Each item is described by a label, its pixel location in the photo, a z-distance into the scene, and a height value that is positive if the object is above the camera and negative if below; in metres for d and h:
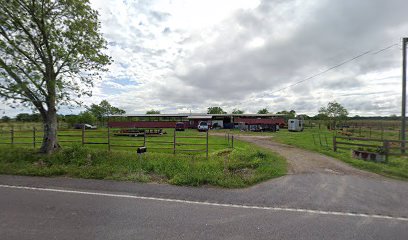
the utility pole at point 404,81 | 10.48 +2.15
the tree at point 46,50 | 8.79 +3.21
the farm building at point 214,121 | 48.03 -0.86
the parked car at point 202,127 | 39.75 -1.91
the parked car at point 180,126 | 42.36 -1.98
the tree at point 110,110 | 71.44 +3.35
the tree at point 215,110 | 106.36 +4.27
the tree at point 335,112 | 53.66 +2.00
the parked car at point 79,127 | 50.42 -2.82
